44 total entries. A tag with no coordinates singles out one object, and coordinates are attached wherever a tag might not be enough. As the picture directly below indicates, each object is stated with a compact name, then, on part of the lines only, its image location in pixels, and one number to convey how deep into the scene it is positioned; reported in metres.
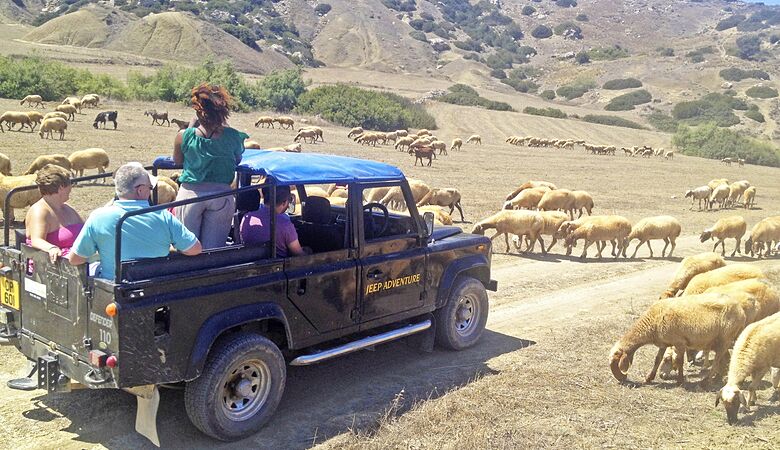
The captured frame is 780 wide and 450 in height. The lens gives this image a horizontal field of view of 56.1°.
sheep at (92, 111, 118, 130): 34.78
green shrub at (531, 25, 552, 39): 178.38
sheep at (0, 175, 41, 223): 14.11
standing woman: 6.37
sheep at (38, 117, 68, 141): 28.53
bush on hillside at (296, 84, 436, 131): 58.34
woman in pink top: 5.98
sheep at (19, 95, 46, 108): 40.66
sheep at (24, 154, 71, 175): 18.59
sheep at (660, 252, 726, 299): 10.83
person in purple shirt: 6.54
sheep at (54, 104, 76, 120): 37.53
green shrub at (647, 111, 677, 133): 81.44
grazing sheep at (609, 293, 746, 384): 7.80
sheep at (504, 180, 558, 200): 22.04
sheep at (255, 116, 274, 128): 47.16
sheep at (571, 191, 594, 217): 21.55
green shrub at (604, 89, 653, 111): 94.94
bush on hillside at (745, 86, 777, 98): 93.94
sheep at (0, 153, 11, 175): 18.50
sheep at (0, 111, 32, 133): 30.21
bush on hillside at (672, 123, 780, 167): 59.84
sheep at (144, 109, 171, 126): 41.03
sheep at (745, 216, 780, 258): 18.09
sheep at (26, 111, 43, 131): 31.92
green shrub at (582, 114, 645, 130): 80.88
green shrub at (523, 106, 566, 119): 79.69
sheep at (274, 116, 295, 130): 47.85
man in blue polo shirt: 5.40
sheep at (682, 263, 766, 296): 9.55
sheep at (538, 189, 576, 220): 20.74
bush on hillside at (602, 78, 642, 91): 105.56
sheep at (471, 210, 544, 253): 16.09
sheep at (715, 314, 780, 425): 7.07
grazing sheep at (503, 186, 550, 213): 20.61
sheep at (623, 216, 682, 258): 17.16
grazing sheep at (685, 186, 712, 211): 27.78
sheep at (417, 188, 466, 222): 20.05
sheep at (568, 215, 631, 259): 16.41
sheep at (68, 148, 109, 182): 21.11
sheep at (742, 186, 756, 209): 29.27
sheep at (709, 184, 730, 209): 27.94
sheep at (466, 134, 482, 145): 53.72
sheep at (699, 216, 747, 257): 18.12
